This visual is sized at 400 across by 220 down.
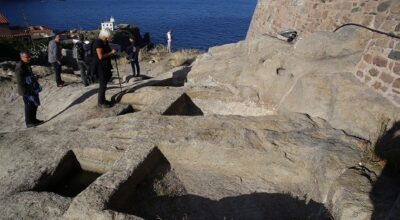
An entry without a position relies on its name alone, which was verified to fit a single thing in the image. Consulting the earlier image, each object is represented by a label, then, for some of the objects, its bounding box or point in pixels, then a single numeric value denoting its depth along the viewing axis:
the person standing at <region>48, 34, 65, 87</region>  9.88
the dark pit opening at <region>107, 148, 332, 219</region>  4.62
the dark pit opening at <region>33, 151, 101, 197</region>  5.16
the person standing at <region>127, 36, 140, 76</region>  11.33
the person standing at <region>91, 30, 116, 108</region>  7.26
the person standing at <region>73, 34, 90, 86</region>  10.04
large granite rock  5.46
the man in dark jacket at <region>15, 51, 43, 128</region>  7.33
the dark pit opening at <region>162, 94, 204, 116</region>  7.38
